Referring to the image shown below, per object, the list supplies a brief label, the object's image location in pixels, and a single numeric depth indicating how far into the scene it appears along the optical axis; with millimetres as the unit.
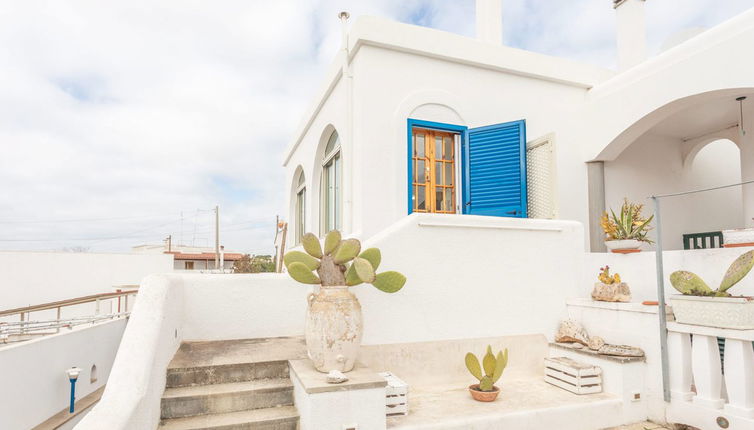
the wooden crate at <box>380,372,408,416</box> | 3785
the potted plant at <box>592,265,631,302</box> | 5031
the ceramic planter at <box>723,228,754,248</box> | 4486
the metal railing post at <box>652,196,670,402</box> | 4293
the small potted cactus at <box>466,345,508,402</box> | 4219
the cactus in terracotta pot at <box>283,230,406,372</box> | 3641
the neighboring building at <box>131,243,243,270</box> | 33312
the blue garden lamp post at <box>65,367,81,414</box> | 8852
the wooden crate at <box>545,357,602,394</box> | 4461
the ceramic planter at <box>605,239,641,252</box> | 5480
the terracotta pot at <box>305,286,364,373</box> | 3629
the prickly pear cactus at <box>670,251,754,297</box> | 3842
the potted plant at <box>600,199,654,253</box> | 5492
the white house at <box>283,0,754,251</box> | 6238
